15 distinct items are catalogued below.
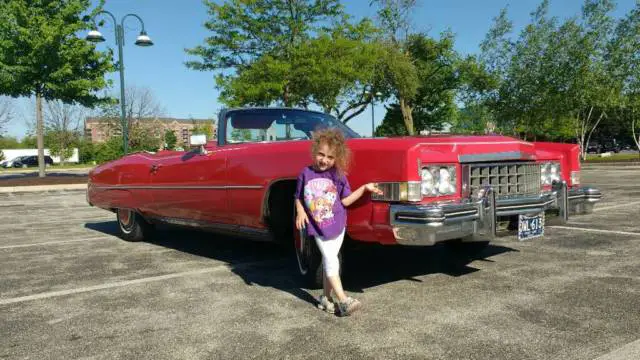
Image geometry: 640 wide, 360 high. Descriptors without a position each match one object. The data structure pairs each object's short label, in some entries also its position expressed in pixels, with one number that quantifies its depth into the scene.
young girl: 3.23
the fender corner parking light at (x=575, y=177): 4.59
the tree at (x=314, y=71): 22.00
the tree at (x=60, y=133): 55.47
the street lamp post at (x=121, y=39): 17.64
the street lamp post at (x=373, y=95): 32.77
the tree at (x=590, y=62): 27.86
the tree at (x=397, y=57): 32.28
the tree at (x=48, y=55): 18.53
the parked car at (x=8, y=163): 58.23
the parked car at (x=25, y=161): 58.70
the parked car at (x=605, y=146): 67.56
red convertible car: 3.32
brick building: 47.97
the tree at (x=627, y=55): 27.31
